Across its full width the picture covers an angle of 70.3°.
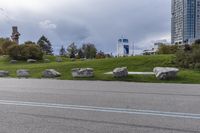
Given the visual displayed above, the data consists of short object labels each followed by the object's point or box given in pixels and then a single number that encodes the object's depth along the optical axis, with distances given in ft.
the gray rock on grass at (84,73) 29.43
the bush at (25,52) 57.44
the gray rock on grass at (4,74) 34.02
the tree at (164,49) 79.39
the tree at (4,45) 73.31
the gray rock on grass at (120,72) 28.09
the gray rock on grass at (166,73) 26.75
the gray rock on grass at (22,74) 32.64
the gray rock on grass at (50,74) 31.11
